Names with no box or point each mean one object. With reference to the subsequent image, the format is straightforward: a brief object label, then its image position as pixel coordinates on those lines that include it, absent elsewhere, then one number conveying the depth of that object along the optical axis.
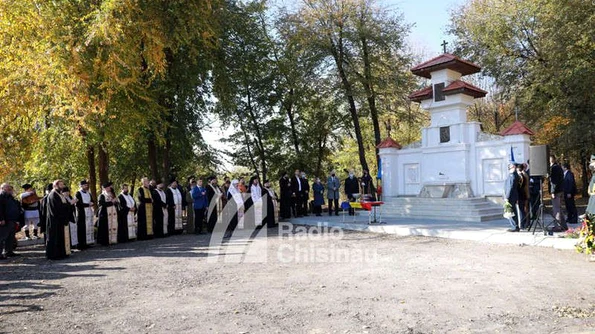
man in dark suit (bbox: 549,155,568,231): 12.02
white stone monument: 16.59
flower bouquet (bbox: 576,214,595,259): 8.07
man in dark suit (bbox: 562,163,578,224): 13.23
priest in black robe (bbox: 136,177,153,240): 13.82
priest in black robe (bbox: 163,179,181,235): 14.67
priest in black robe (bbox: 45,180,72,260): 10.26
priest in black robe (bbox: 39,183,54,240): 11.43
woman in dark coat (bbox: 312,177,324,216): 18.83
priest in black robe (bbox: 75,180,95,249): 12.15
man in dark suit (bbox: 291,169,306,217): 18.33
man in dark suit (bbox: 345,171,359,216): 18.39
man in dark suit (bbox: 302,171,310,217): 18.75
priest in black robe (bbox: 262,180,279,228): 16.14
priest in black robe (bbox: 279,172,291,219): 18.02
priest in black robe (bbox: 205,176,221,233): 15.08
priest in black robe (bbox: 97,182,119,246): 12.73
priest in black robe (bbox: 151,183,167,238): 14.27
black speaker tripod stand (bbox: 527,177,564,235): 10.89
